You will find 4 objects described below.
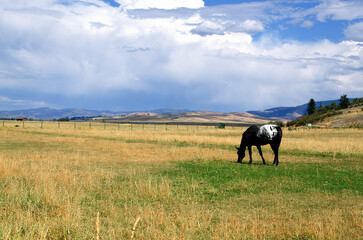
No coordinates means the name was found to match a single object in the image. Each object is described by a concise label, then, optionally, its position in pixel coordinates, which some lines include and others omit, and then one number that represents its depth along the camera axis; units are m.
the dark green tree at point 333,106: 123.36
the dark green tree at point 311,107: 130.38
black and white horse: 19.97
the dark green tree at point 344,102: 117.38
